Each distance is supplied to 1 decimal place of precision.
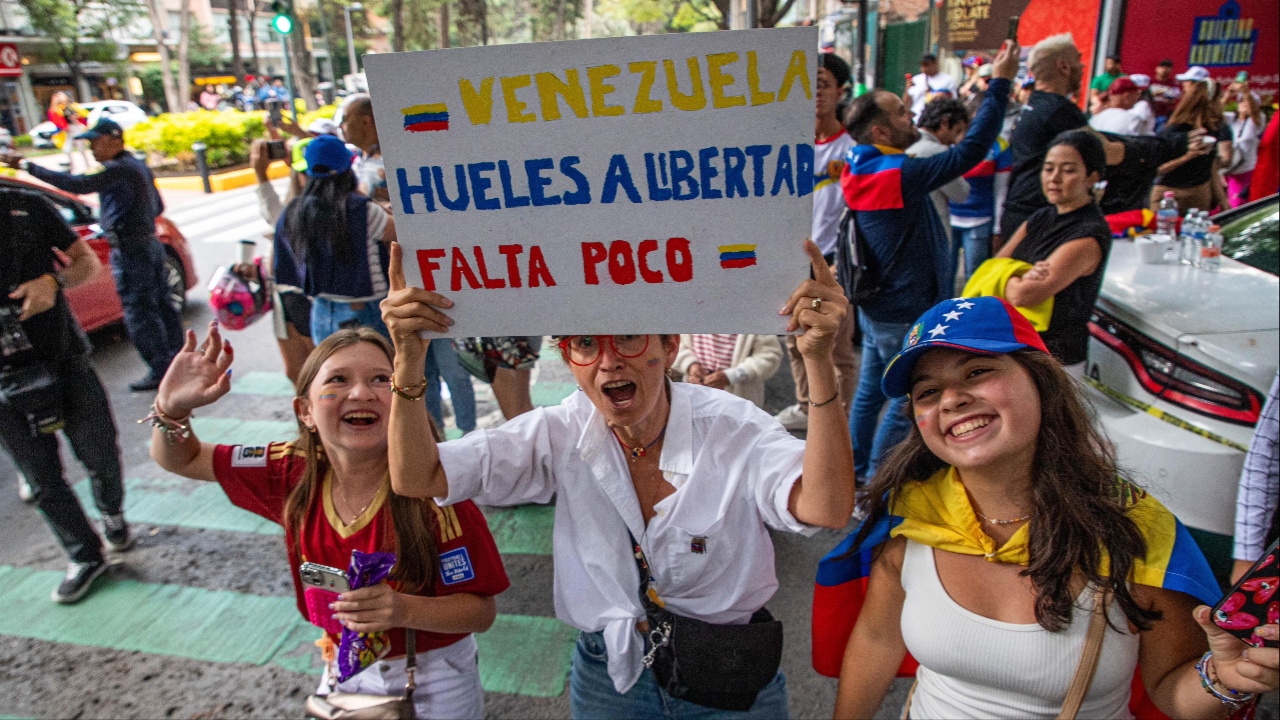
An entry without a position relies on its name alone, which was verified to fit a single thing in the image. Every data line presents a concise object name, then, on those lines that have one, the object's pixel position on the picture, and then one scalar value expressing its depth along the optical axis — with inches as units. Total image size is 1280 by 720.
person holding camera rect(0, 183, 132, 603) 141.5
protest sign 57.8
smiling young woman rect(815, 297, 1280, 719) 62.7
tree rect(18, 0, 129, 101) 775.7
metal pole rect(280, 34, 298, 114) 406.3
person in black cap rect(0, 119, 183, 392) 229.5
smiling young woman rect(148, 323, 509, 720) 83.9
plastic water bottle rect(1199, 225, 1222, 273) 155.6
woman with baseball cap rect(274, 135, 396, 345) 164.2
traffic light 394.9
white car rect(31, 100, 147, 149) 609.9
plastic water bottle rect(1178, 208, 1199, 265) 159.3
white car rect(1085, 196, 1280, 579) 117.4
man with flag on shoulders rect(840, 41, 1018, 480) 151.7
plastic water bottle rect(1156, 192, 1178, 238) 173.3
